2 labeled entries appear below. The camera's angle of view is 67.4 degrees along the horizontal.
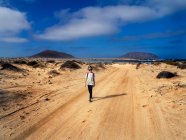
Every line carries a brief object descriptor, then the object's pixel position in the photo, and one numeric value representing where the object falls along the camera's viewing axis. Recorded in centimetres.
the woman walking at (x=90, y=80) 868
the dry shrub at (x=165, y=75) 1565
